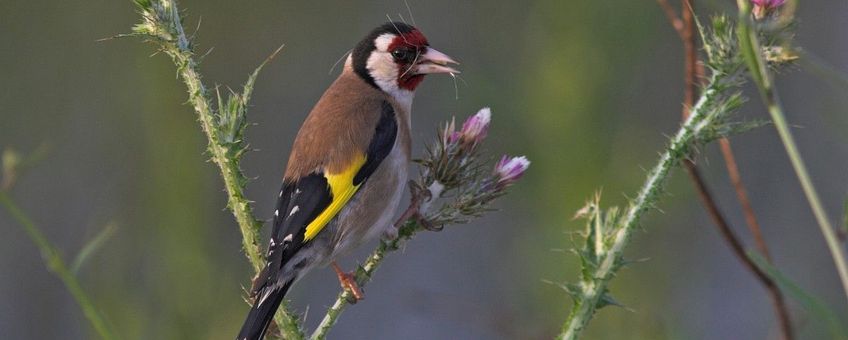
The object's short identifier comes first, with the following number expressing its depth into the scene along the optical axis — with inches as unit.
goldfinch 251.8
